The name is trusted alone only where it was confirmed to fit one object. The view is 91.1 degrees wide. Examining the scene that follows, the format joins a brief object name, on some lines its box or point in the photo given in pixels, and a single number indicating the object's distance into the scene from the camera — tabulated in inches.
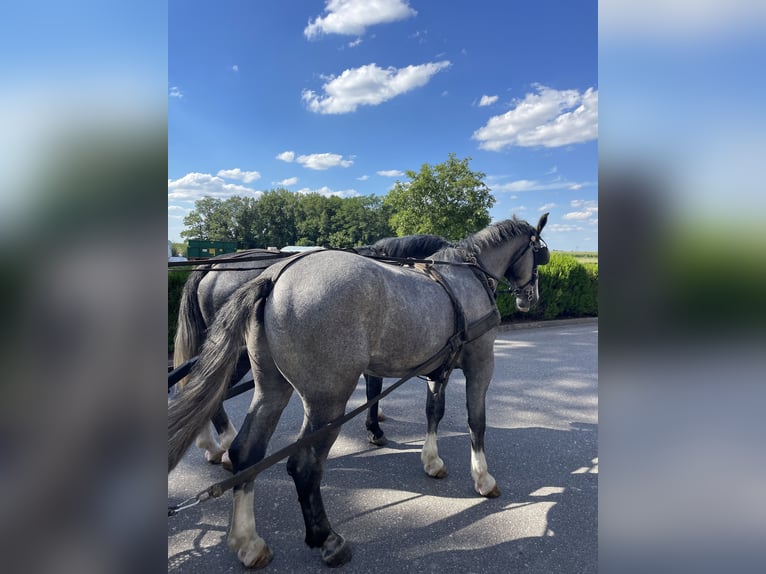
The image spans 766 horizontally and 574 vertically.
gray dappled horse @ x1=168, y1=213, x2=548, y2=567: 78.8
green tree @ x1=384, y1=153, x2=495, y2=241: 610.5
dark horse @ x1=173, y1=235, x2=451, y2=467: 127.1
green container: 1194.6
